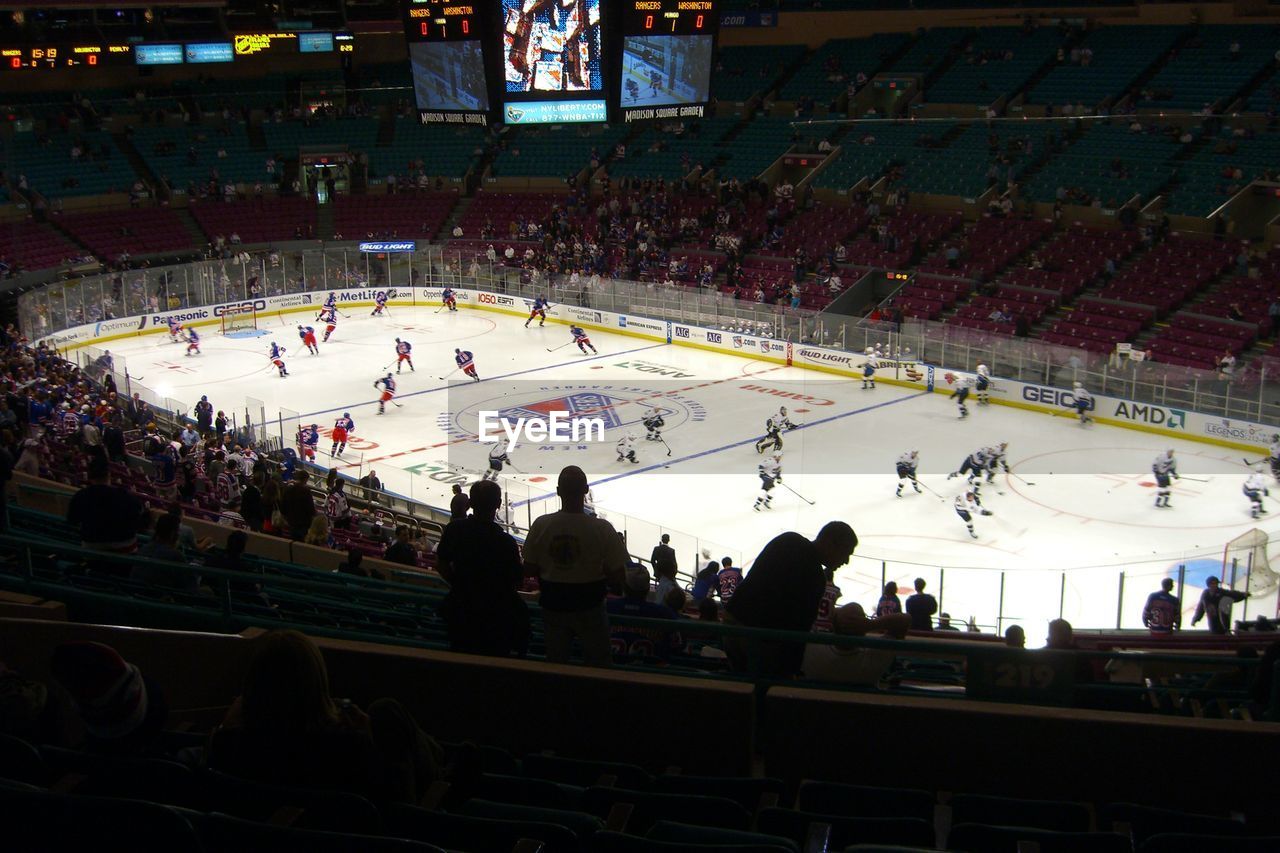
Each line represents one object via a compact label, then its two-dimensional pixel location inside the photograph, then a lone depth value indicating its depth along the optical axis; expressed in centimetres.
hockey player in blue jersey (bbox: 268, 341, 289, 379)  3334
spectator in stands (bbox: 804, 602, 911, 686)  606
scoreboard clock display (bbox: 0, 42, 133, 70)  3838
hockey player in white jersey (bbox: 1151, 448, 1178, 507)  2234
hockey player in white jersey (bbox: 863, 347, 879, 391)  3181
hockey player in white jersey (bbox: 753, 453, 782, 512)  2234
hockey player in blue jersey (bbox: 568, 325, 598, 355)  3612
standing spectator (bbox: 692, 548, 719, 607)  1484
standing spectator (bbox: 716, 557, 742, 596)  1505
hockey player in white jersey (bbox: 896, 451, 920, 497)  2275
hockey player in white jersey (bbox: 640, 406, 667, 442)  2651
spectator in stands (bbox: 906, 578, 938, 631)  1252
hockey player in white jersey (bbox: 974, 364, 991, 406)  2991
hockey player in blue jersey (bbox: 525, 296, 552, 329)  3984
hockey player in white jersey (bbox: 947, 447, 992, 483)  2277
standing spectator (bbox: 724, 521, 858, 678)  612
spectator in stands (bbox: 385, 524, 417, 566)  1260
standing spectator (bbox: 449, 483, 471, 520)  1492
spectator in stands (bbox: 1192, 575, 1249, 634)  1430
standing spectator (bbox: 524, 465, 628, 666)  633
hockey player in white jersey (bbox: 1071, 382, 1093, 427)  2802
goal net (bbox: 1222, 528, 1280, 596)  1652
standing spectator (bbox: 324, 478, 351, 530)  1730
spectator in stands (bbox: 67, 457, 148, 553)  791
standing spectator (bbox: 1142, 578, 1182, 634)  1488
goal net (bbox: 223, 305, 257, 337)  4019
